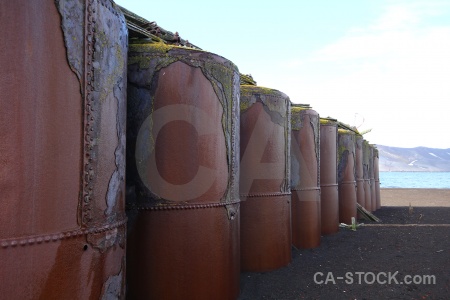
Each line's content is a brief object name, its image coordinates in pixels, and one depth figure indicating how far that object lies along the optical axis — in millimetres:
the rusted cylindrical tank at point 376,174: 24525
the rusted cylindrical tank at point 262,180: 7684
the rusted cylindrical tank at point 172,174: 4934
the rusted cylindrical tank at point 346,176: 14516
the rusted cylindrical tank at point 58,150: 2912
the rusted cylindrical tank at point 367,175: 19858
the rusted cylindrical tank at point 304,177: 9961
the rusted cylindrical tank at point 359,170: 17078
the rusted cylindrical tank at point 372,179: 22281
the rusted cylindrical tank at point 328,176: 12000
